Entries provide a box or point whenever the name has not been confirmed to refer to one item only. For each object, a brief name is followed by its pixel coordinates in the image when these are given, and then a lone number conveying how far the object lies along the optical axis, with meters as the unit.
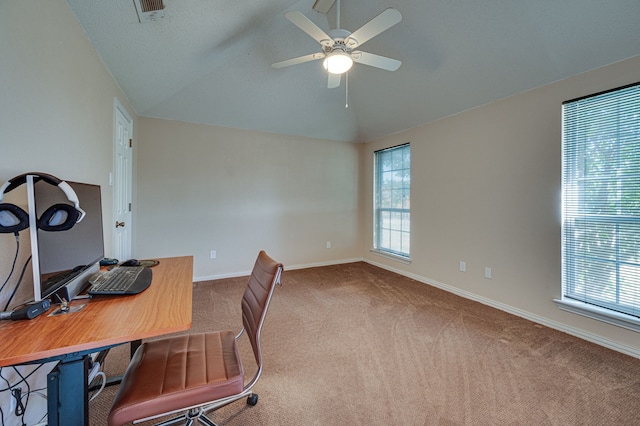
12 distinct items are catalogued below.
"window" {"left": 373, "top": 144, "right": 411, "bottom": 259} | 4.25
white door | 2.52
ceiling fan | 1.82
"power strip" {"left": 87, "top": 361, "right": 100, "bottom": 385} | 1.48
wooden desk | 0.76
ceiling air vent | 1.74
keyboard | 1.17
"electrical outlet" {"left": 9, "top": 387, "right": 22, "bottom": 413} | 1.10
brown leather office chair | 0.97
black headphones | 0.86
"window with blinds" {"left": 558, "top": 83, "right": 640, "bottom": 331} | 2.09
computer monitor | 0.93
